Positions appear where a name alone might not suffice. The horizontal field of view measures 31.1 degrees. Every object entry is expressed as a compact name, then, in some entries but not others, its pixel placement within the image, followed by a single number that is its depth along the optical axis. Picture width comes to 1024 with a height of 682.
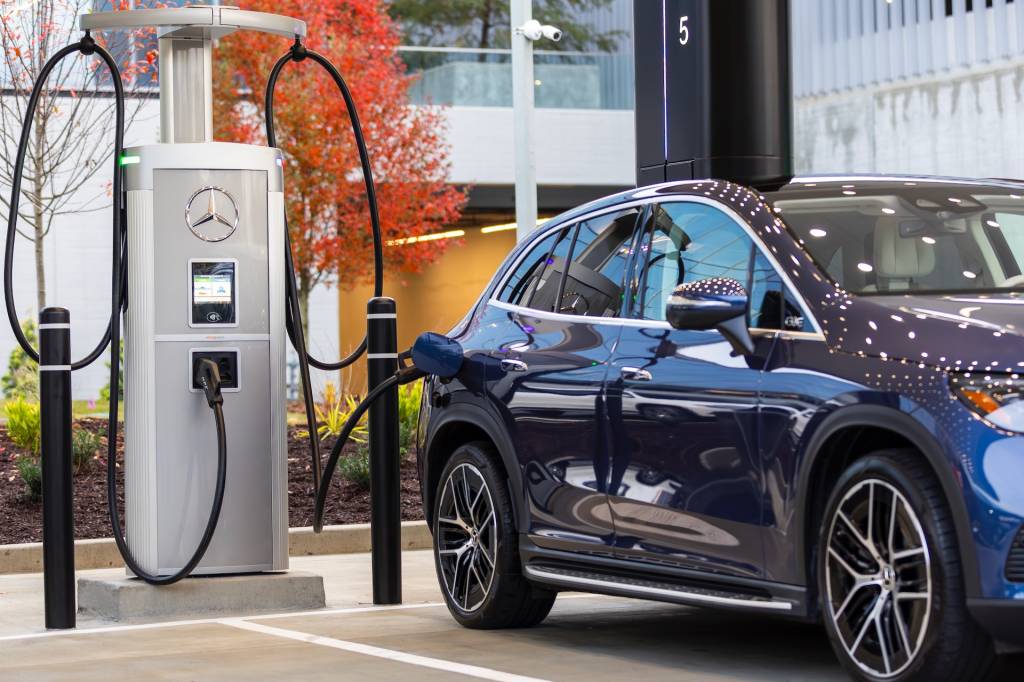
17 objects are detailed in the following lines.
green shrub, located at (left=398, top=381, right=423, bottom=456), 14.10
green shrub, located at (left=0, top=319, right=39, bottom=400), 20.81
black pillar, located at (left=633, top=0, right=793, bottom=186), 10.20
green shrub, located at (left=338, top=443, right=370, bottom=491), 13.12
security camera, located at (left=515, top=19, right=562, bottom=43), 17.70
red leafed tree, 22.69
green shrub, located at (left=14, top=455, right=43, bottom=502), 12.23
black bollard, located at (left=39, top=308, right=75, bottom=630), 8.47
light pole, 17.44
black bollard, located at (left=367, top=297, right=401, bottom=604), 9.05
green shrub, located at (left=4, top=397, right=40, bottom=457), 13.62
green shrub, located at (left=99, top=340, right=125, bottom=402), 21.41
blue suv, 5.50
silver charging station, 8.82
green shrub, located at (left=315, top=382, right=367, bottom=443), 15.08
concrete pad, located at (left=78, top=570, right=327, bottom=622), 8.66
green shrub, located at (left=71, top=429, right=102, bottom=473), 13.09
